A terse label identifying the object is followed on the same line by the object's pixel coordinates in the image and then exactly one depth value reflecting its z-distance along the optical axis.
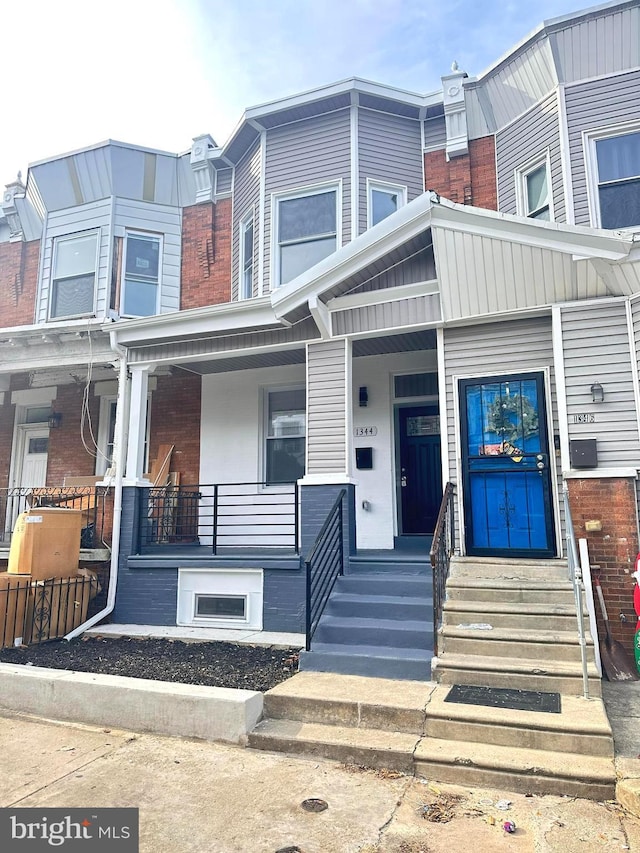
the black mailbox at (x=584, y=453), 5.89
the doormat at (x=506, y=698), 4.11
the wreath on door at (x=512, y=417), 6.52
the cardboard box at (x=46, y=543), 7.04
